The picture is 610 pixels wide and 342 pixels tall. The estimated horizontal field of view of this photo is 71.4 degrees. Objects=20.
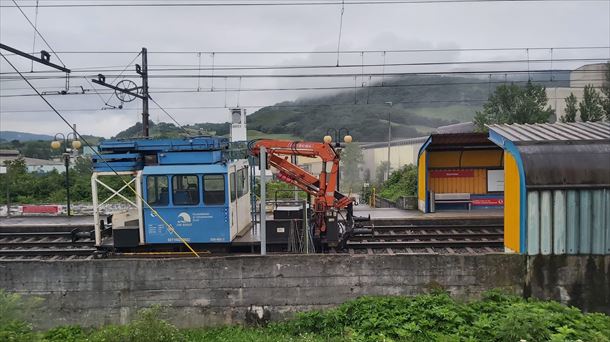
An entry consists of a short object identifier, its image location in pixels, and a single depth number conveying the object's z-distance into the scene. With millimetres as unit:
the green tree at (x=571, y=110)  33500
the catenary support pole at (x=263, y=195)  9891
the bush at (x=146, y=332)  7383
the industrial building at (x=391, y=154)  47750
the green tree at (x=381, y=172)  47209
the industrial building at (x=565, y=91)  46219
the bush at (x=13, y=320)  6504
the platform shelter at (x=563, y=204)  9695
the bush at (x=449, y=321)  7336
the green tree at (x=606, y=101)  31988
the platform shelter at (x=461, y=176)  17453
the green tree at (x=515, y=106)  33062
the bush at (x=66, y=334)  9115
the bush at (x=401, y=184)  24534
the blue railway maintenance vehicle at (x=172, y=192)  10844
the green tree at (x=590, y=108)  32062
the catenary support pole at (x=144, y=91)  17984
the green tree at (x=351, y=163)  54062
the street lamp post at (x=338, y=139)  12258
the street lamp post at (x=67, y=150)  17159
